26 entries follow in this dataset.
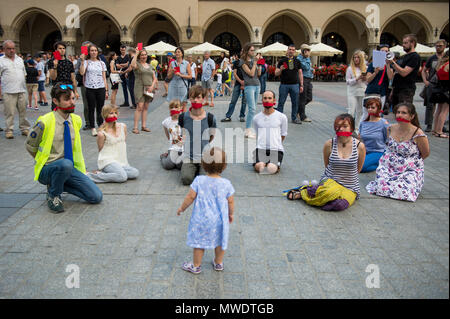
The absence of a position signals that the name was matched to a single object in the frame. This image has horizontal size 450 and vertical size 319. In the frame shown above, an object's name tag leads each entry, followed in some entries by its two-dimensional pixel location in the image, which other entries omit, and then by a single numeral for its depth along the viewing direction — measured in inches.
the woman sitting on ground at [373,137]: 230.2
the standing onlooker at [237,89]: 353.1
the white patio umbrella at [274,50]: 912.8
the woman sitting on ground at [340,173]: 171.2
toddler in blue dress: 115.5
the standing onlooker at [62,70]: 307.7
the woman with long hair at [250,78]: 326.0
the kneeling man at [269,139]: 230.2
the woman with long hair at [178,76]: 356.8
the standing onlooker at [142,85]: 331.3
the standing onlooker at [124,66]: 471.8
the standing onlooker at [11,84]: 290.7
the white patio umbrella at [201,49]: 887.2
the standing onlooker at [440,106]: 300.8
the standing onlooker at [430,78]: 327.9
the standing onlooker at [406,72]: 291.7
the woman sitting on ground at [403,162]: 185.5
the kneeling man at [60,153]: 166.2
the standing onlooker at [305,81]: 389.7
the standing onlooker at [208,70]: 507.8
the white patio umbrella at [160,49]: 882.8
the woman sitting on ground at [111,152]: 205.0
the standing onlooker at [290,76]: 365.1
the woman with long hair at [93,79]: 316.8
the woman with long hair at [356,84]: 317.4
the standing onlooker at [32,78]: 442.3
